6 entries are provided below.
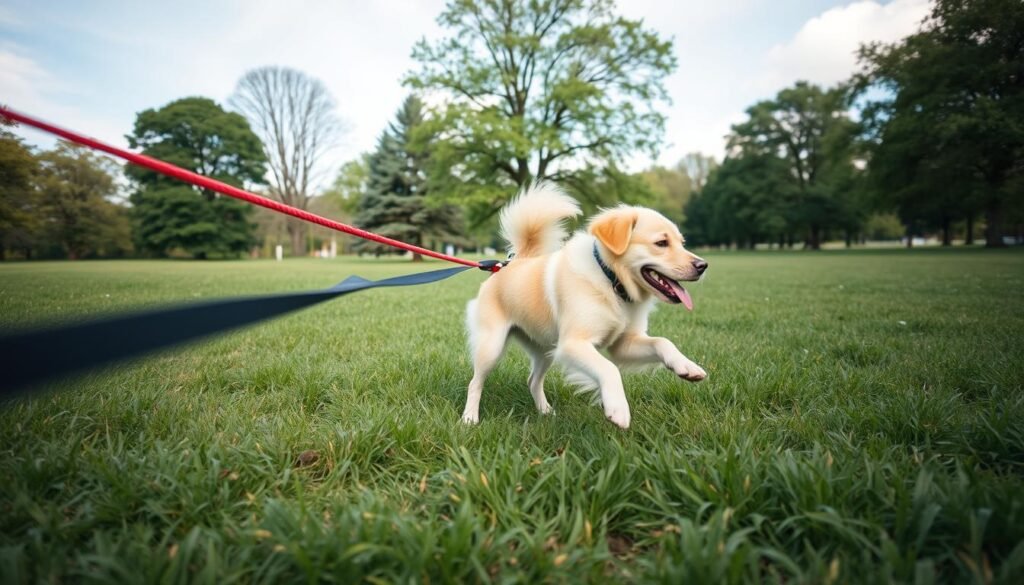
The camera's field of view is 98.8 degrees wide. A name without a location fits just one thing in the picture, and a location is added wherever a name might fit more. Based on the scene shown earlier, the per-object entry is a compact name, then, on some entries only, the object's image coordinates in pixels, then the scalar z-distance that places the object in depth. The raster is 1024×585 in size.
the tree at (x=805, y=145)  44.75
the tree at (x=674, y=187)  58.28
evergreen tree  31.38
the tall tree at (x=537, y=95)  23.89
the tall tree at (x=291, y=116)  37.91
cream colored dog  2.47
